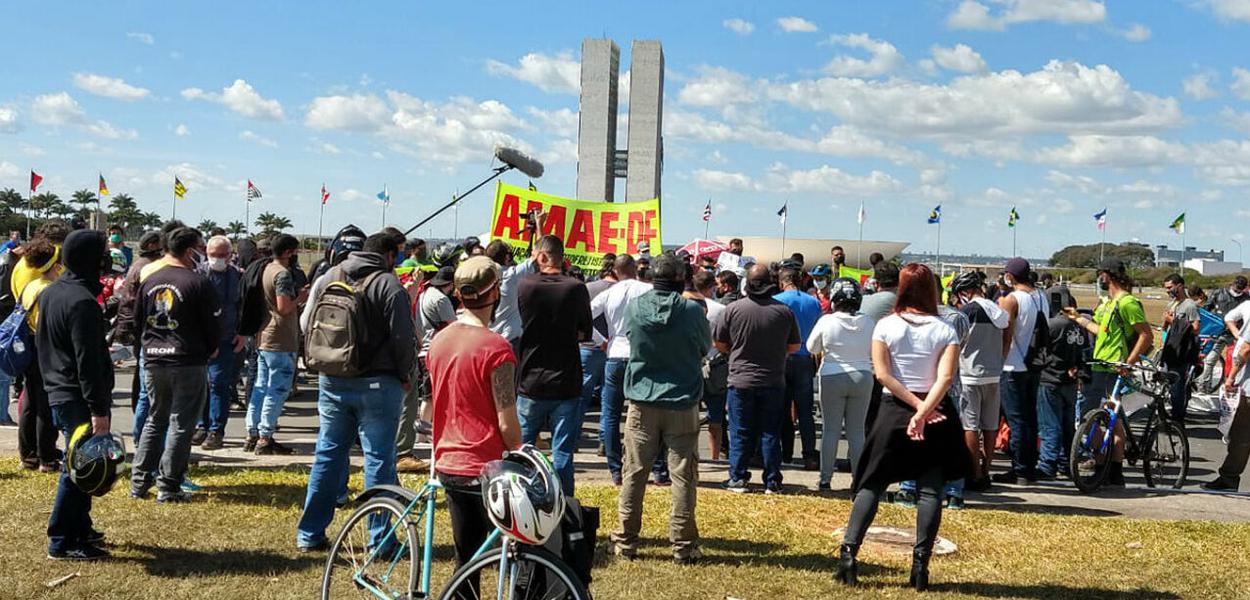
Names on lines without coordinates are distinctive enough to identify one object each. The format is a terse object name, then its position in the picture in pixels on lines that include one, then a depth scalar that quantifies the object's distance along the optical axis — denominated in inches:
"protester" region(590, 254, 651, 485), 340.5
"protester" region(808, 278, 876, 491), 326.6
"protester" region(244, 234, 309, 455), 362.3
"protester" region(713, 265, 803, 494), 331.3
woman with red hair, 238.5
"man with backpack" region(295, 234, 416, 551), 233.5
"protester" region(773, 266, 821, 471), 376.5
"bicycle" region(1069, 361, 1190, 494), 358.3
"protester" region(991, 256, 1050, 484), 362.0
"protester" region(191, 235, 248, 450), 365.1
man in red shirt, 173.9
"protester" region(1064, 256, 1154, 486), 369.1
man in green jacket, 253.8
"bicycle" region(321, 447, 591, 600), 156.6
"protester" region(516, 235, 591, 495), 271.4
